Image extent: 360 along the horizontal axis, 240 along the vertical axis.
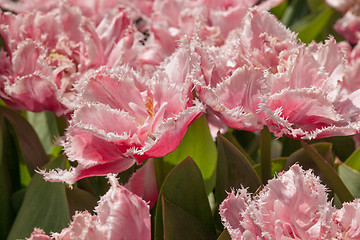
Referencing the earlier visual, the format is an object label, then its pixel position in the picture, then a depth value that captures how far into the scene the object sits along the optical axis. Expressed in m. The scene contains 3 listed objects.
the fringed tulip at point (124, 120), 0.73
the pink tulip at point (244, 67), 0.75
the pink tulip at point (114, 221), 0.67
